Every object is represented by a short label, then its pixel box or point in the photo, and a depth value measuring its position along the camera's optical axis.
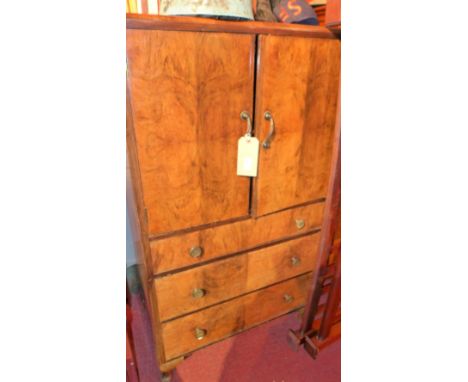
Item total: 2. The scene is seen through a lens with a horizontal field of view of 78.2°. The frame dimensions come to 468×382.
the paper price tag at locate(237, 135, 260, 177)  0.97
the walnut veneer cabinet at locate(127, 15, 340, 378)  0.80
